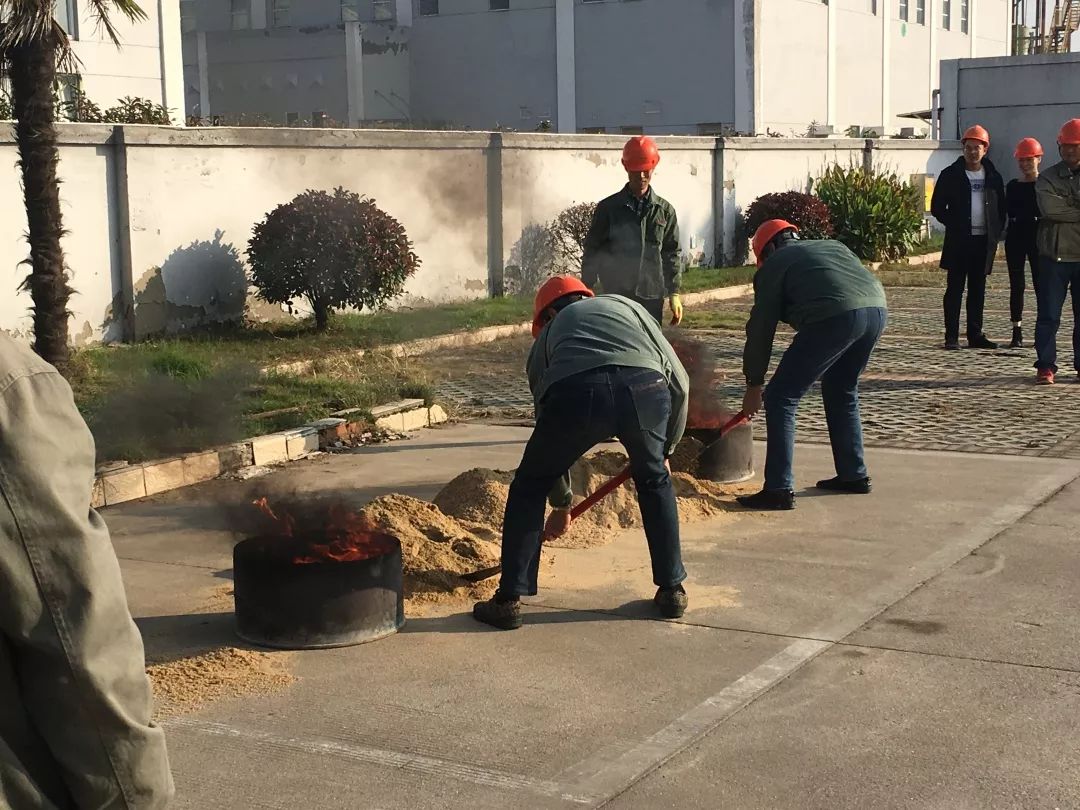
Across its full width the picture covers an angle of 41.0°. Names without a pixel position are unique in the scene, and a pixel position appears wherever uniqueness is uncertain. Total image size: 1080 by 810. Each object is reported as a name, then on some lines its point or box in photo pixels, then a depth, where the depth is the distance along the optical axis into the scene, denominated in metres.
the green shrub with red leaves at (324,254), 14.55
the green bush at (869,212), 24.53
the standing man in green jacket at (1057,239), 11.73
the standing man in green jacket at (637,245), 9.38
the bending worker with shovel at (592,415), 5.58
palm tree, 10.59
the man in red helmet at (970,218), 14.10
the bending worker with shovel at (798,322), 7.70
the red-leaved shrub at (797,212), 22.66
